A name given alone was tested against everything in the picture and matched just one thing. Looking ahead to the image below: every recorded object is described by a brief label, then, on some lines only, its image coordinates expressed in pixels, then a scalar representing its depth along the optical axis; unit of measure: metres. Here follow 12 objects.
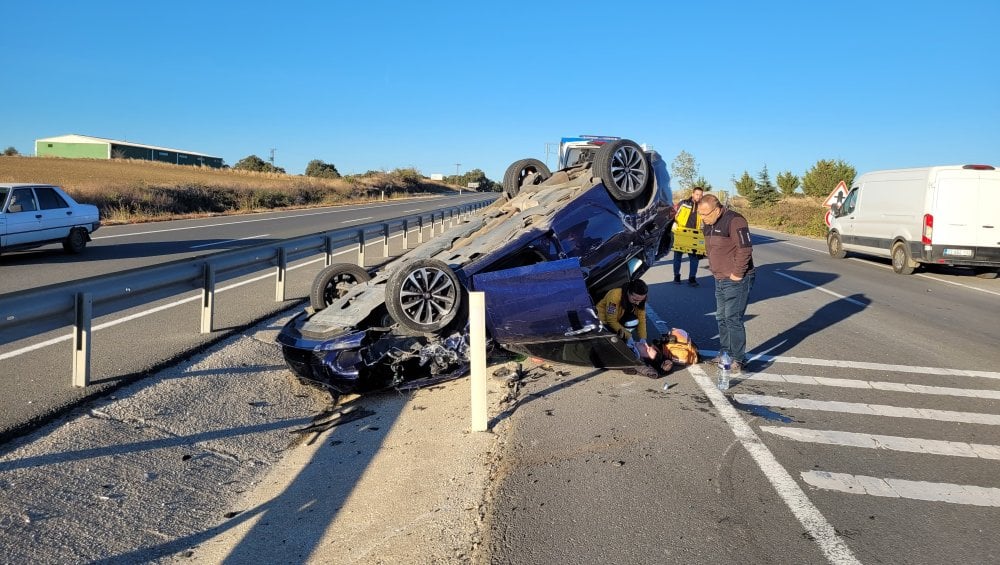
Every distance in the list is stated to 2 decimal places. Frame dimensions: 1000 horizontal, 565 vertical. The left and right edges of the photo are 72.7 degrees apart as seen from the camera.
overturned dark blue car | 5.58
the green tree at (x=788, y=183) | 72.56
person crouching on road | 6.64
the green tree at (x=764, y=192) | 68.12
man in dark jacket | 6.66
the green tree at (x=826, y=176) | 62.16
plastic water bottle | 6.10
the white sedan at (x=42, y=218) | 13.61
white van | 14.62
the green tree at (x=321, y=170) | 104.75
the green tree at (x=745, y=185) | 71.89
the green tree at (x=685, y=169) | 61.09
